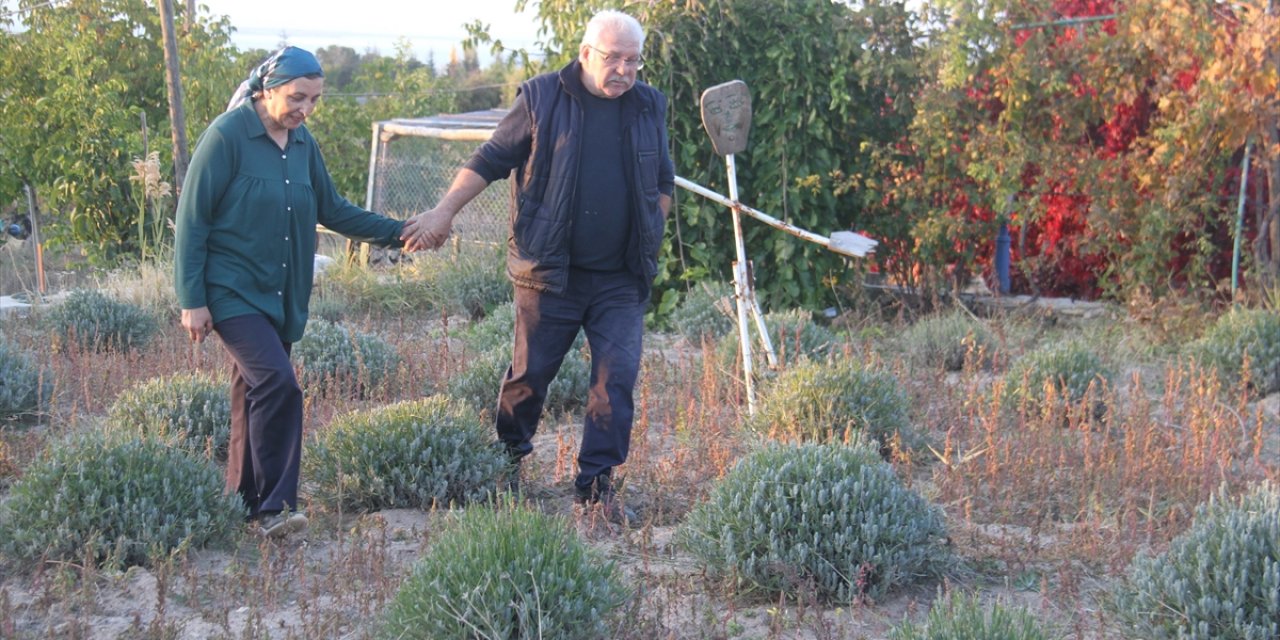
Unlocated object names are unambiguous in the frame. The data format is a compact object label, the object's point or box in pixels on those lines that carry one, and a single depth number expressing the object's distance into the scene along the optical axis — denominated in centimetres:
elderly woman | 423
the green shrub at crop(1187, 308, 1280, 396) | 711
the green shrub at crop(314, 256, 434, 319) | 990
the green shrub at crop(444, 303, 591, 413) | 634
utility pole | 1124
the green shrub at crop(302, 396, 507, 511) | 484
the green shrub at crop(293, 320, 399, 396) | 666
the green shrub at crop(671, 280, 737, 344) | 852
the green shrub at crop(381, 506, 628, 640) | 339
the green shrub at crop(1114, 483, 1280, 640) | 348
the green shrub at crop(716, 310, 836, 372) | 701
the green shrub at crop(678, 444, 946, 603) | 400
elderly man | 466
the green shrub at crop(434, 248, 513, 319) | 966
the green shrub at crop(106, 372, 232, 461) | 549
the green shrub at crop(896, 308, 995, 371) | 798
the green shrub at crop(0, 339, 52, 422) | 609
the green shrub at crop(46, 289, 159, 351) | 775
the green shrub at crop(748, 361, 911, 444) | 555
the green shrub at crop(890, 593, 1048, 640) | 312
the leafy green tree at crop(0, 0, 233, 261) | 1147
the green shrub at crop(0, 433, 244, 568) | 418
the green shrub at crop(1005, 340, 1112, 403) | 658
